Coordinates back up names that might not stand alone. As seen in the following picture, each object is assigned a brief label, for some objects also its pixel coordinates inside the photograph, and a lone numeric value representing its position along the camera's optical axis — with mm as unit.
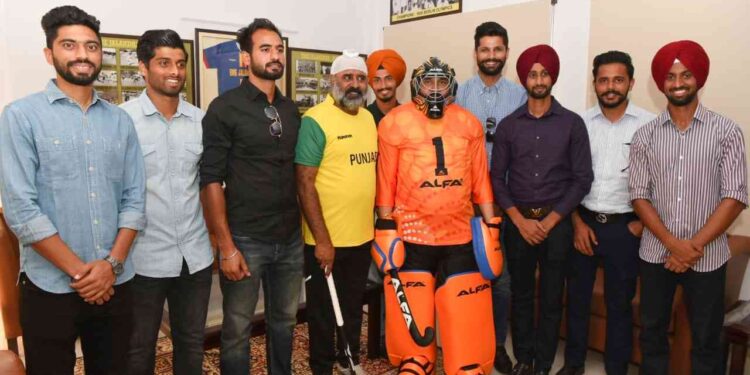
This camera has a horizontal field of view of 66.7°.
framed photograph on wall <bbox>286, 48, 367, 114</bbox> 4668
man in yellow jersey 2449
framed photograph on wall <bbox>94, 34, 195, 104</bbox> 3695
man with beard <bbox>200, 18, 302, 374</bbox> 2211
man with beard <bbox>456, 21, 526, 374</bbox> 3031
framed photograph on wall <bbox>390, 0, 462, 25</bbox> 4375
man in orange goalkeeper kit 2467
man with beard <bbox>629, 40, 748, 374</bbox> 2350
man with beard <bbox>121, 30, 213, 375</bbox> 2074
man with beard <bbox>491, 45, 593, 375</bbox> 2703
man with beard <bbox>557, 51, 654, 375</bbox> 2674
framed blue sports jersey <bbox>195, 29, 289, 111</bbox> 4160
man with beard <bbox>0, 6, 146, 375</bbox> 1706
